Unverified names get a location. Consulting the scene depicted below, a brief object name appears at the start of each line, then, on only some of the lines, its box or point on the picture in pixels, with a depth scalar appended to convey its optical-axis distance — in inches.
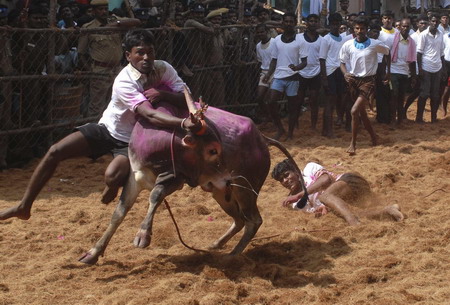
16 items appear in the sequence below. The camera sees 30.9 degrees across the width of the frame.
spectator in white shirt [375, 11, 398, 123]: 553.6
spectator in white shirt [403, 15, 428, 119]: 584.6
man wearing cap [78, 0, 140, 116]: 436.8
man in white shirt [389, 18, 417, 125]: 573.3
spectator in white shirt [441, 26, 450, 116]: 613.9
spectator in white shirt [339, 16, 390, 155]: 472.7
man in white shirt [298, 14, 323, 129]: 514.9
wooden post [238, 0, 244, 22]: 556.9
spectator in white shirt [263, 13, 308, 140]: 506.3
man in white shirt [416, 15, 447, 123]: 583.2
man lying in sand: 301.9
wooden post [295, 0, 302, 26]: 650.8
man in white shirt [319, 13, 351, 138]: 511.8
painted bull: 236.1
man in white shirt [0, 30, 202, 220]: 247.0
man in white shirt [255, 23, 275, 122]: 526.6
